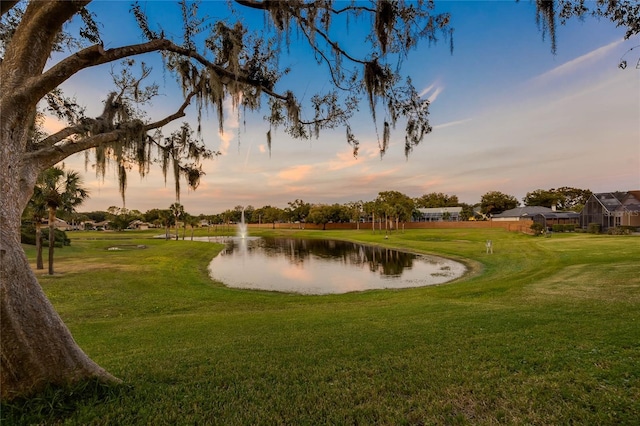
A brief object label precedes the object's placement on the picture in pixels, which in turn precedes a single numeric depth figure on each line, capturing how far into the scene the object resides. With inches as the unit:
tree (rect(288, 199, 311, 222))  4252.0
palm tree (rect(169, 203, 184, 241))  2322.8
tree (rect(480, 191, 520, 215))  3521.2
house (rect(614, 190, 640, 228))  1498.5
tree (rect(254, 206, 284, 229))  4751.5
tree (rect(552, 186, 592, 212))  3668.8
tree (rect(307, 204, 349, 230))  3666.3
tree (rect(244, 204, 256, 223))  5531.5
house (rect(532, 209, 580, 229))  2269.9
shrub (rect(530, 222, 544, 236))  1590.8
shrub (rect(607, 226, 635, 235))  1366.9
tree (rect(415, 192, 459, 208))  4749.0
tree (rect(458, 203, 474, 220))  3523.6
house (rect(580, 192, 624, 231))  1579.7
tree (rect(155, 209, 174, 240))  2335.1
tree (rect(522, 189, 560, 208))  3461.1
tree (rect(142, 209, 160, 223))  4496.6
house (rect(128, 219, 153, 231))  4854.1
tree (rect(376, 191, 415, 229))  2613.2
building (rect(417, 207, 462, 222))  3705.7
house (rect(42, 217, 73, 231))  3357.8
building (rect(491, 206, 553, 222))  2650.8
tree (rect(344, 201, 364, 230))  3650.8
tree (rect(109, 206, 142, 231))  3655.0
